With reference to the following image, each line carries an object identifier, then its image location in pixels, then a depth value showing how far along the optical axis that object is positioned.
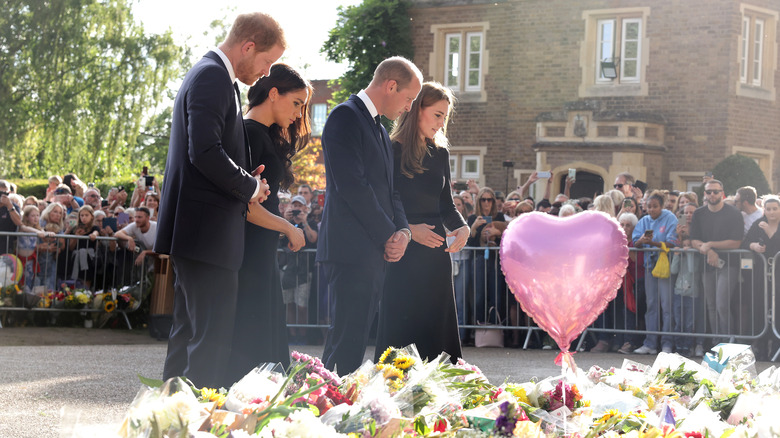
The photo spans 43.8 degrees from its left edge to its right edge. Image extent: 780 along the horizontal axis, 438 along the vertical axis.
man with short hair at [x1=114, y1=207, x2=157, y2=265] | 12.33
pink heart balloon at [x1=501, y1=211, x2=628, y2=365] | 4.46
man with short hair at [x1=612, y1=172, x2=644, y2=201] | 13.53
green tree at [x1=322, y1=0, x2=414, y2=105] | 26.55
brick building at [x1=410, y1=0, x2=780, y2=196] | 23.78
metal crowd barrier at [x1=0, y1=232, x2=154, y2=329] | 12.09
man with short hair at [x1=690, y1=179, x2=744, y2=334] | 10.50
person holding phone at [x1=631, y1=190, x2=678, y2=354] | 10.71
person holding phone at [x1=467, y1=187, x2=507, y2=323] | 11.45
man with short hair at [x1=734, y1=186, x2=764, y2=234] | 11.12
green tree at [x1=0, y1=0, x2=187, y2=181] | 29.31
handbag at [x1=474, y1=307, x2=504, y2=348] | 11.38
